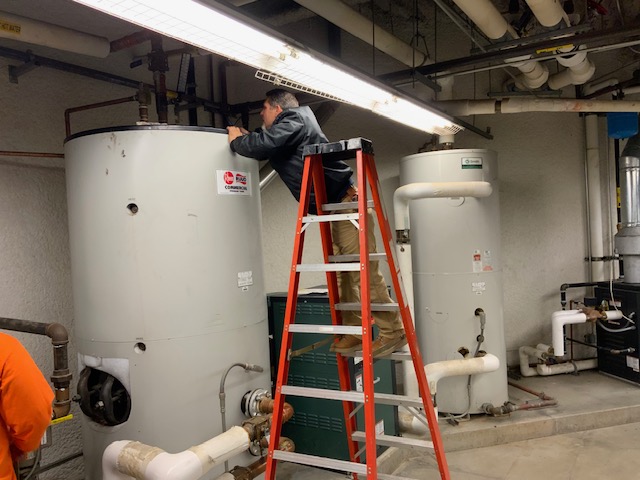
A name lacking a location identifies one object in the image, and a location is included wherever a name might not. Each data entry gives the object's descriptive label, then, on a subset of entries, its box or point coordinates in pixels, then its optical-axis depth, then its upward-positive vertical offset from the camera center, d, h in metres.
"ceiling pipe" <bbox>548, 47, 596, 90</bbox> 3.17 +1.09
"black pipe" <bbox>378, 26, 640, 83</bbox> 2.73 +1.04
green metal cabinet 2.81 -0.98
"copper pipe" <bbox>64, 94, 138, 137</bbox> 2.53 +0.72
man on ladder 2.16 +0.26
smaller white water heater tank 3.54 -0.34
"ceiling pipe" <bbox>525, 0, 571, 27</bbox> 2.41 +1.08
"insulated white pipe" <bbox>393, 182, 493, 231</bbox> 3.04 +0.22
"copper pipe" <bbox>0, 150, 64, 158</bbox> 2.43 +0.48
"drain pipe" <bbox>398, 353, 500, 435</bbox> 3.16 -0.98
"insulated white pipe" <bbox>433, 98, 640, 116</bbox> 3.55 +0.86
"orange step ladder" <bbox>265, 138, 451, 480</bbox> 1.76 -0.34
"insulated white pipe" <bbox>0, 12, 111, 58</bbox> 2.21 +1.05
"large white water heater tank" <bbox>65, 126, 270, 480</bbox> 2.08 -0.18
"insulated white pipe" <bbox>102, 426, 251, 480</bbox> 1.79 -0.84
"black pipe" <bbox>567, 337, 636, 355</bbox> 3.99 -1.12
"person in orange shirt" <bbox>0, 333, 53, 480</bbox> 1.52 -0.50
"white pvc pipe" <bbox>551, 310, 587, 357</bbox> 3.95 -0.85
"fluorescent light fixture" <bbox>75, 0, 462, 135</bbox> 1.50 +0.71
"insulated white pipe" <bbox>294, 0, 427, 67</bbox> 2.80 +1.29
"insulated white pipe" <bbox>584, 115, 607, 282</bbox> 4.53 +0.23
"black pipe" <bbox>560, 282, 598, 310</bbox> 4.34 -0.61
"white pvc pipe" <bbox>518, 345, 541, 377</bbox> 4.33 -1.25
